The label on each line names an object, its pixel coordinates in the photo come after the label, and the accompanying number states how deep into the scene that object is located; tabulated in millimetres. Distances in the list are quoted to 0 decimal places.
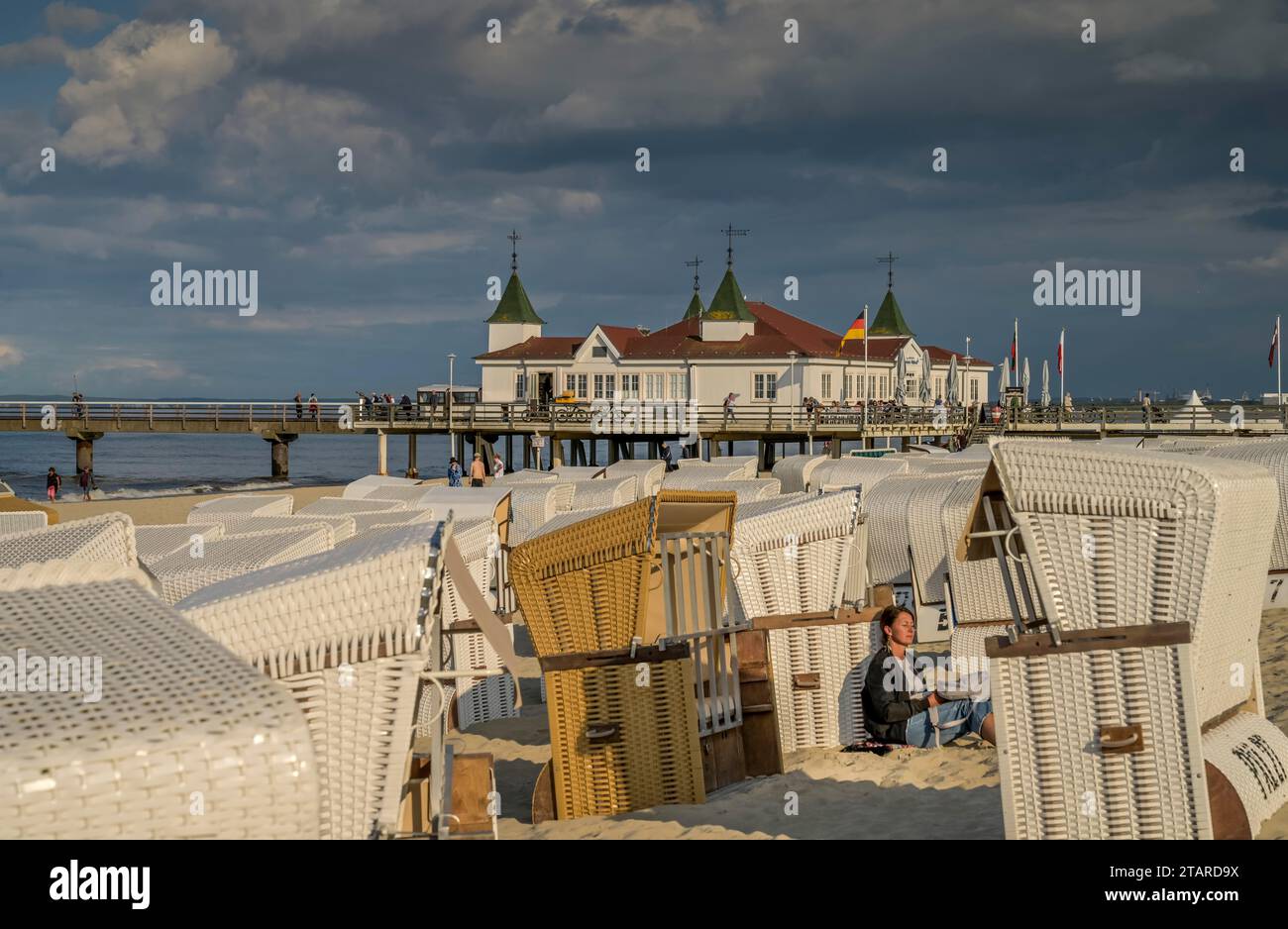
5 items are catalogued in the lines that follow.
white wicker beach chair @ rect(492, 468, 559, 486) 22597
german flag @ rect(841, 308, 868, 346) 56031
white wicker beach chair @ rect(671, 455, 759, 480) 21531
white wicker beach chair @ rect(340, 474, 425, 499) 18250
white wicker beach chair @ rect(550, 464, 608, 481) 25109
